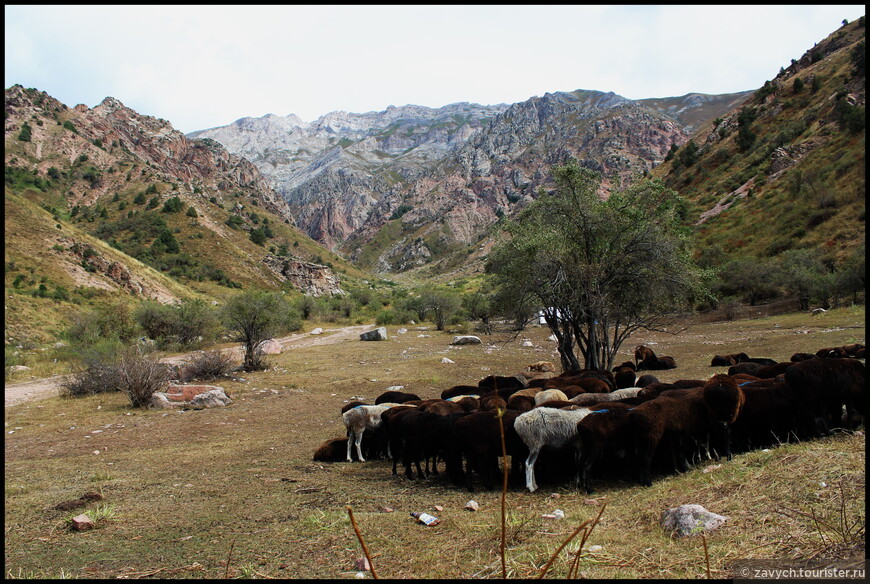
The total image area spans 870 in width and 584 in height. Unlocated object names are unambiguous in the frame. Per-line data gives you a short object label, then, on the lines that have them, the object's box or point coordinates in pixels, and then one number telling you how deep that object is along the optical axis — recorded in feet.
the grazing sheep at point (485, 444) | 24.36
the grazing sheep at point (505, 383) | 45.37
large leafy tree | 49.75
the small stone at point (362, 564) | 15.09
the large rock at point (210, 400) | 49.78
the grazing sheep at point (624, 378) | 44.57
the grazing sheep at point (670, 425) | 22.88
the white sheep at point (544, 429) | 23.98
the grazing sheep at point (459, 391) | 41.81
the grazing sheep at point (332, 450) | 32.19
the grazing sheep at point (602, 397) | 32.35
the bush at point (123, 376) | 49.29
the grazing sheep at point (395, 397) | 40.32
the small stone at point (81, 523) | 19.45
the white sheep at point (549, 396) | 33.76
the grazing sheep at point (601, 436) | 22.99
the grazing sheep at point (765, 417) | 24.86
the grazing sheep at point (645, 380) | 41.97
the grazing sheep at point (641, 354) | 62.85
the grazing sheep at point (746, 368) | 35.66
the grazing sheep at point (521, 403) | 32.58
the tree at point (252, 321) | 74.69
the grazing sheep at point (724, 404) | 24.17
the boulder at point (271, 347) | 92.12
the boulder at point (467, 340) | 97.81
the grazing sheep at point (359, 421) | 32.40
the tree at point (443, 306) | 137.39
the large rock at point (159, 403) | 49.47
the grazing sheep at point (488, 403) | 30.22
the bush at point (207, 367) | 63.57
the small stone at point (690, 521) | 15.40
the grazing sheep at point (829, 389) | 23.72
